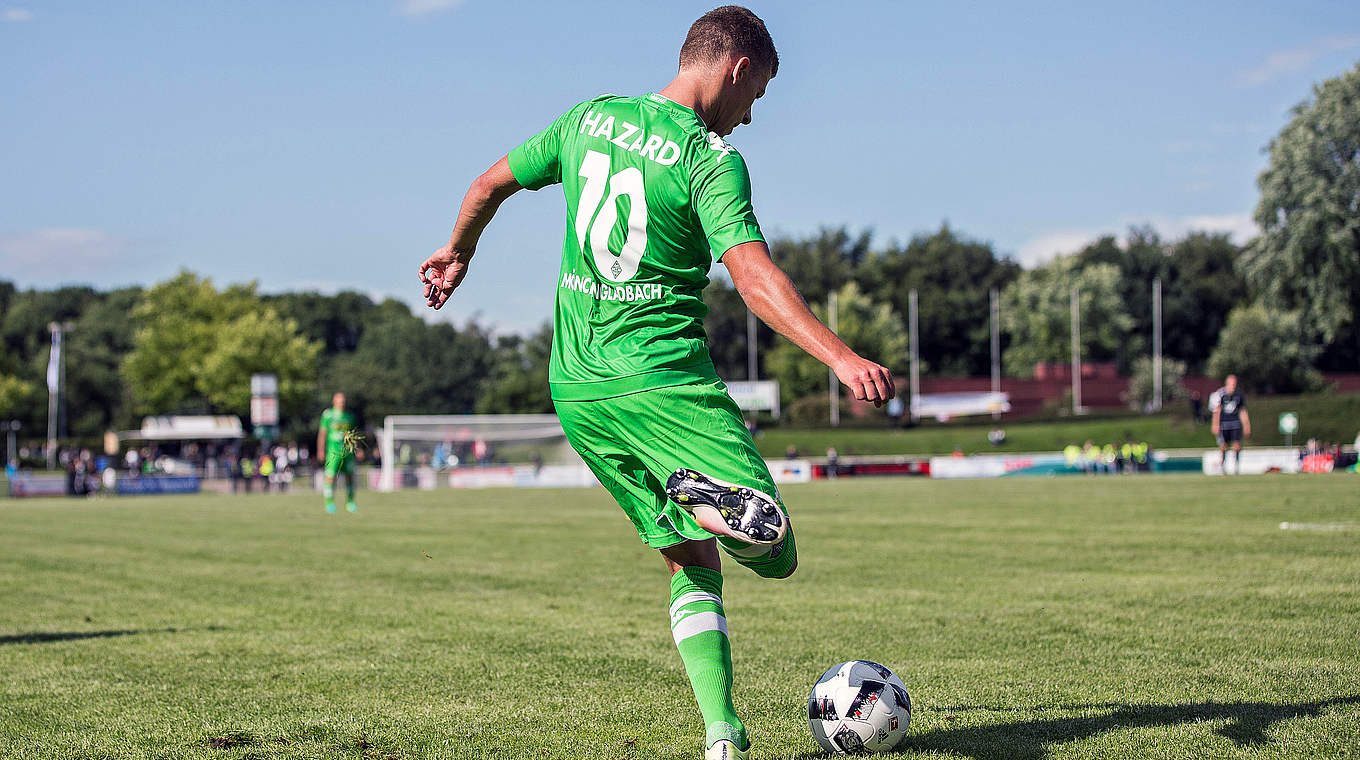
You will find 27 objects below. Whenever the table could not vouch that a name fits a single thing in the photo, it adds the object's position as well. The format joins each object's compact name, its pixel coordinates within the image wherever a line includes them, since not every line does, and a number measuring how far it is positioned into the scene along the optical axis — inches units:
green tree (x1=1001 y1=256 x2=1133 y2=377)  3095.5
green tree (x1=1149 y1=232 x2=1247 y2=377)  3408.0
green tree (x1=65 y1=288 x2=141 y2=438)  3543.3
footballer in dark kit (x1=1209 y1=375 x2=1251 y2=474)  1042.7
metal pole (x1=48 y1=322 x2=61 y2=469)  2628.0
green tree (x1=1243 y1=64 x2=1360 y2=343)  2021.4
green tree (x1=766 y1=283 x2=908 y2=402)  3031.5
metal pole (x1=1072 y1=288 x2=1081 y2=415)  2726.9
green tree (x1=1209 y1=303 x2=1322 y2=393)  2479.1
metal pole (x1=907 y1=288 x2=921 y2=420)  2908.7
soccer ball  160.2
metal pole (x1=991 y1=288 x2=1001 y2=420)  2869.1
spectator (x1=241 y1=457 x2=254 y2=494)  1762.4
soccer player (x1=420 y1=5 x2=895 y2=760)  133.0
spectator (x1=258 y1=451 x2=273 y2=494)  1766.7
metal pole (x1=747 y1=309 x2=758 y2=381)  2919.8
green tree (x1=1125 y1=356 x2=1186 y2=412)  2715.3
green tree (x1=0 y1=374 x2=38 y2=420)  2957.7
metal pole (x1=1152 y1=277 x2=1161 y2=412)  2637.8
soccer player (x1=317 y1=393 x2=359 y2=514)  909.0
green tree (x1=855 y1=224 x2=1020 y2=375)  3435.0
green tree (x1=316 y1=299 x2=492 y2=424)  4109.3
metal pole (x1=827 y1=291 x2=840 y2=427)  2741.1
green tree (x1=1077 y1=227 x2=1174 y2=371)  3297.2
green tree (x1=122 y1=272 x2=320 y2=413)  2576.3
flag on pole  2341.3
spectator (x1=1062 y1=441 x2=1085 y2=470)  1754.4
